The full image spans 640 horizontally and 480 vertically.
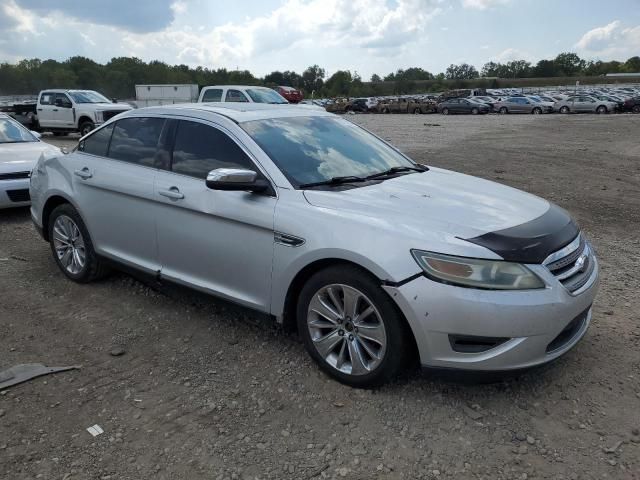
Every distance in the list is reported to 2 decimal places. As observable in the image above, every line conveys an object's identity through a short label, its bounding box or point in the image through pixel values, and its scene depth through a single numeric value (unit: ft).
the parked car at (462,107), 154.81
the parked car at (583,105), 139.23
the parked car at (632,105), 137.18
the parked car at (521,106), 146.41
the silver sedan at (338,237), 9.62
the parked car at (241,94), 54.03
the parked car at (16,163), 24.93
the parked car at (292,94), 115.34
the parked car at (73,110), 62.95
